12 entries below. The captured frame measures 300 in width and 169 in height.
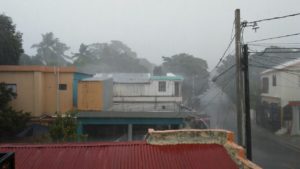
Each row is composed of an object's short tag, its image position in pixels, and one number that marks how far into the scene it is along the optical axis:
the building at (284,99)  27.75
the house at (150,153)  8.88
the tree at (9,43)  27.34
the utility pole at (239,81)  11.12
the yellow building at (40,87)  23.22
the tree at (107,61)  61.86
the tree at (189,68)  52.67
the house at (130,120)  21.78
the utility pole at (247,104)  11.52
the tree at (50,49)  80.82
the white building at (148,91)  28.80
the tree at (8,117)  20.30
